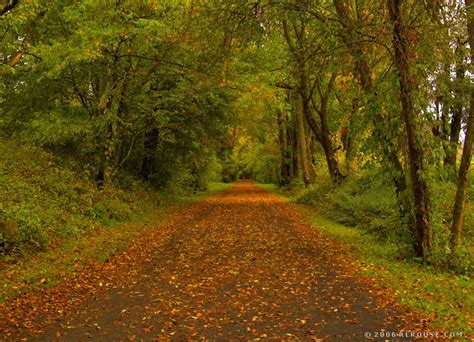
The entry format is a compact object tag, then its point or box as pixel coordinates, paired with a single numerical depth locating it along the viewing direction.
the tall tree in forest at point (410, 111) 9.45
